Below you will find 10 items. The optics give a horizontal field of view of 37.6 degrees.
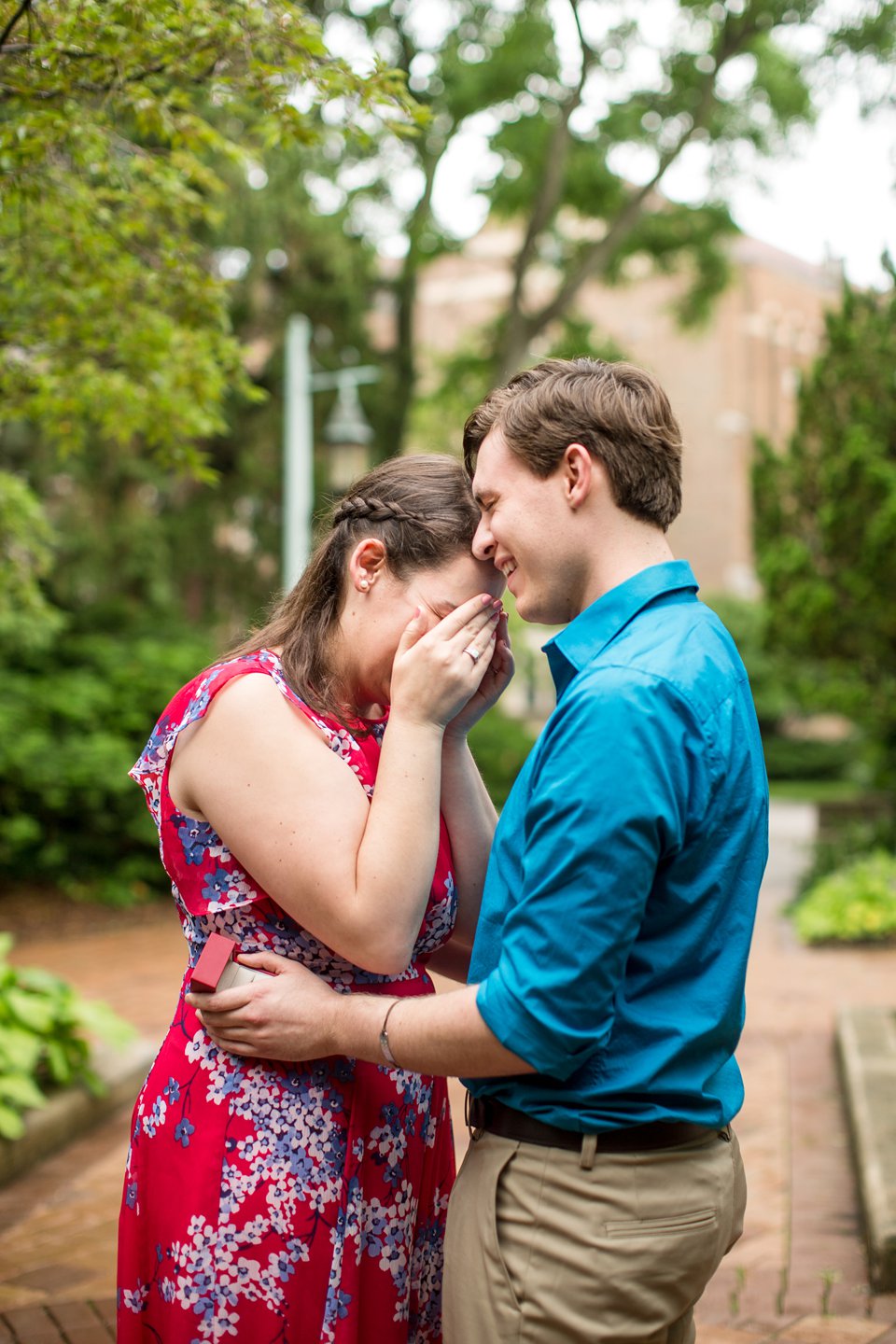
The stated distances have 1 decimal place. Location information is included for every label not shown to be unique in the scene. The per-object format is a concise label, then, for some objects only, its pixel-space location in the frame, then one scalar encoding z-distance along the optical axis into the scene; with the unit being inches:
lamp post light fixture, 484.1
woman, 76.1
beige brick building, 1502.2
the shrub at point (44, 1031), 203.6
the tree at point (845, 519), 466.0
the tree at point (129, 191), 111.4
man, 63.2
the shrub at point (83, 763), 437.4
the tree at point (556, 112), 560.7
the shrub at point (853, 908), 423.2
